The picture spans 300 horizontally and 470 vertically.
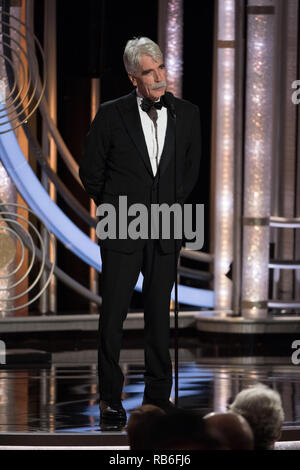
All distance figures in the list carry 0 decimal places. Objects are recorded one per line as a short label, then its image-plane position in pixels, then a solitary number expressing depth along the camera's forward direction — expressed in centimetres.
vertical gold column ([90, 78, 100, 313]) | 1791
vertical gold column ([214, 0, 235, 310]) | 1719
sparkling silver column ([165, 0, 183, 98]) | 1792
